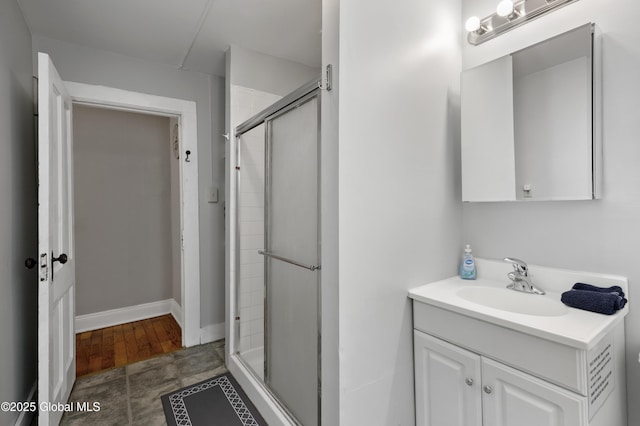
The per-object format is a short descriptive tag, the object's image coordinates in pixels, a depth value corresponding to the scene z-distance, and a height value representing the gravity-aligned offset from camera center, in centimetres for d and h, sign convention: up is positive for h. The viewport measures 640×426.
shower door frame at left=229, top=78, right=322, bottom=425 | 142 -2
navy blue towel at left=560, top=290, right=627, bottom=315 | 106 -33
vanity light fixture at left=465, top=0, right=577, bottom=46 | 140 +94
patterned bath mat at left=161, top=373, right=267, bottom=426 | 173 -117
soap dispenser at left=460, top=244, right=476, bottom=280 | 159 -29
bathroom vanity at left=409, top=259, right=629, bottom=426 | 94 -51
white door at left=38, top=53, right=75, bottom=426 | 145 -18
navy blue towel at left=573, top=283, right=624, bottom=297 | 115 -30
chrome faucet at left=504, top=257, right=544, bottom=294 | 137 -31
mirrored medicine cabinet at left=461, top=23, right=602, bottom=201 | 123 +40
